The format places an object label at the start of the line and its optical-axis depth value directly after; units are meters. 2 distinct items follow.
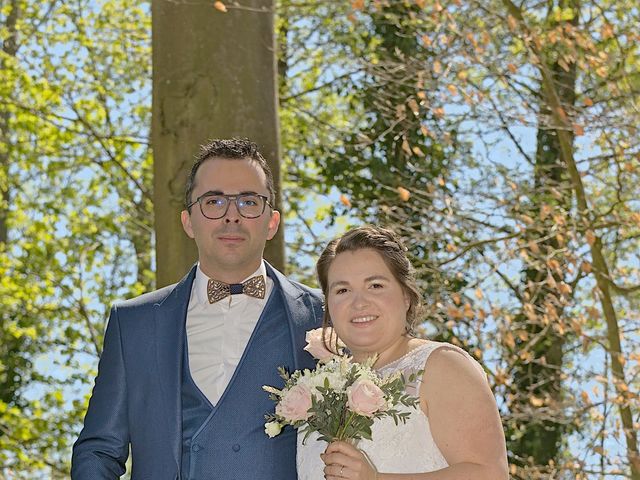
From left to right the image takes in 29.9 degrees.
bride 3.01
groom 3.54
